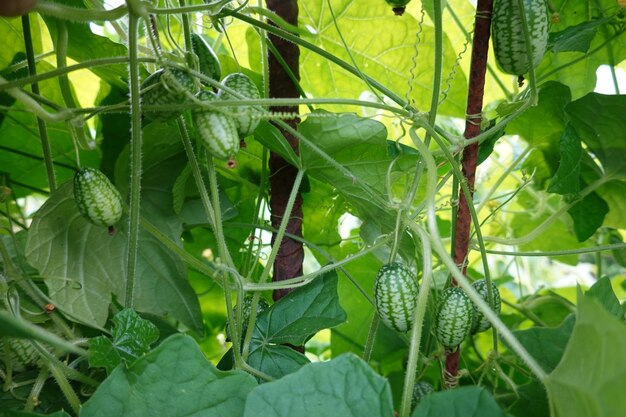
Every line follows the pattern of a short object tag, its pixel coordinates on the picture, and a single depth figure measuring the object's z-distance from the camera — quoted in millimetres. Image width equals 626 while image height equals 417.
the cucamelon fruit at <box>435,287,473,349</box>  362
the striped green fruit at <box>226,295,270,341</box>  402
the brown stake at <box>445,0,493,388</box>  376
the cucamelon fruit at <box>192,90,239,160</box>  335
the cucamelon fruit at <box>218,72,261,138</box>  343
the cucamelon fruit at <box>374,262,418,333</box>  346
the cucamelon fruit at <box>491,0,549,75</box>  354
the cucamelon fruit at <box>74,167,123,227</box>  358
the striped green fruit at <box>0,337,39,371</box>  372
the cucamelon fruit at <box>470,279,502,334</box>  385
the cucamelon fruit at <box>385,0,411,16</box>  383
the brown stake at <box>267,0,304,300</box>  435
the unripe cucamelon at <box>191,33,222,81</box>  388
